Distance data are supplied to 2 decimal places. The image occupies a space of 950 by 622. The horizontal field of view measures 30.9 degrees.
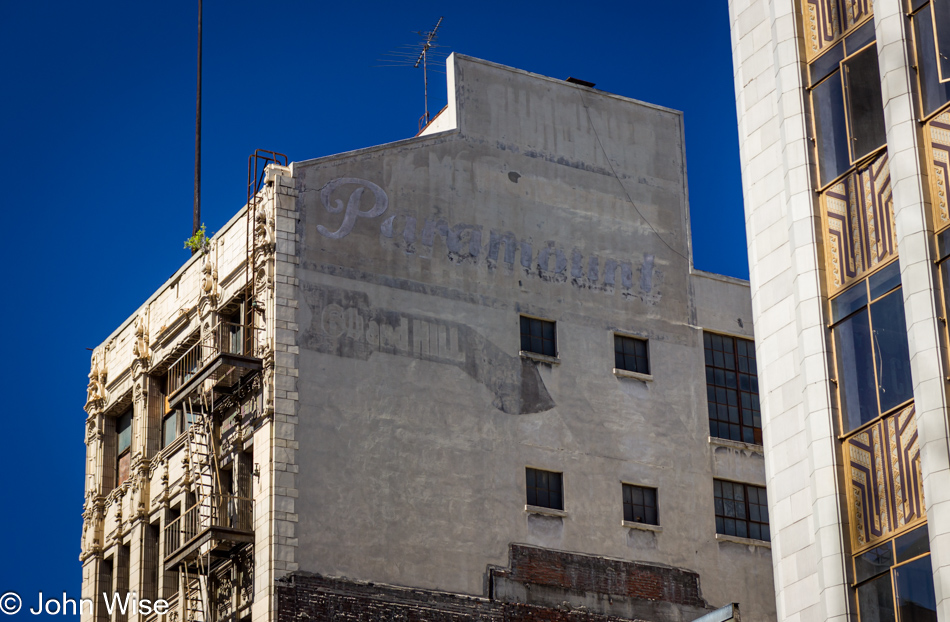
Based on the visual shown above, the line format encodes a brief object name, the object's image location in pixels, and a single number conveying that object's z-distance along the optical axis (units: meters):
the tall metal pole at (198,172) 57.74
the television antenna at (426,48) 58.50
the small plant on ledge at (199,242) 53.91
